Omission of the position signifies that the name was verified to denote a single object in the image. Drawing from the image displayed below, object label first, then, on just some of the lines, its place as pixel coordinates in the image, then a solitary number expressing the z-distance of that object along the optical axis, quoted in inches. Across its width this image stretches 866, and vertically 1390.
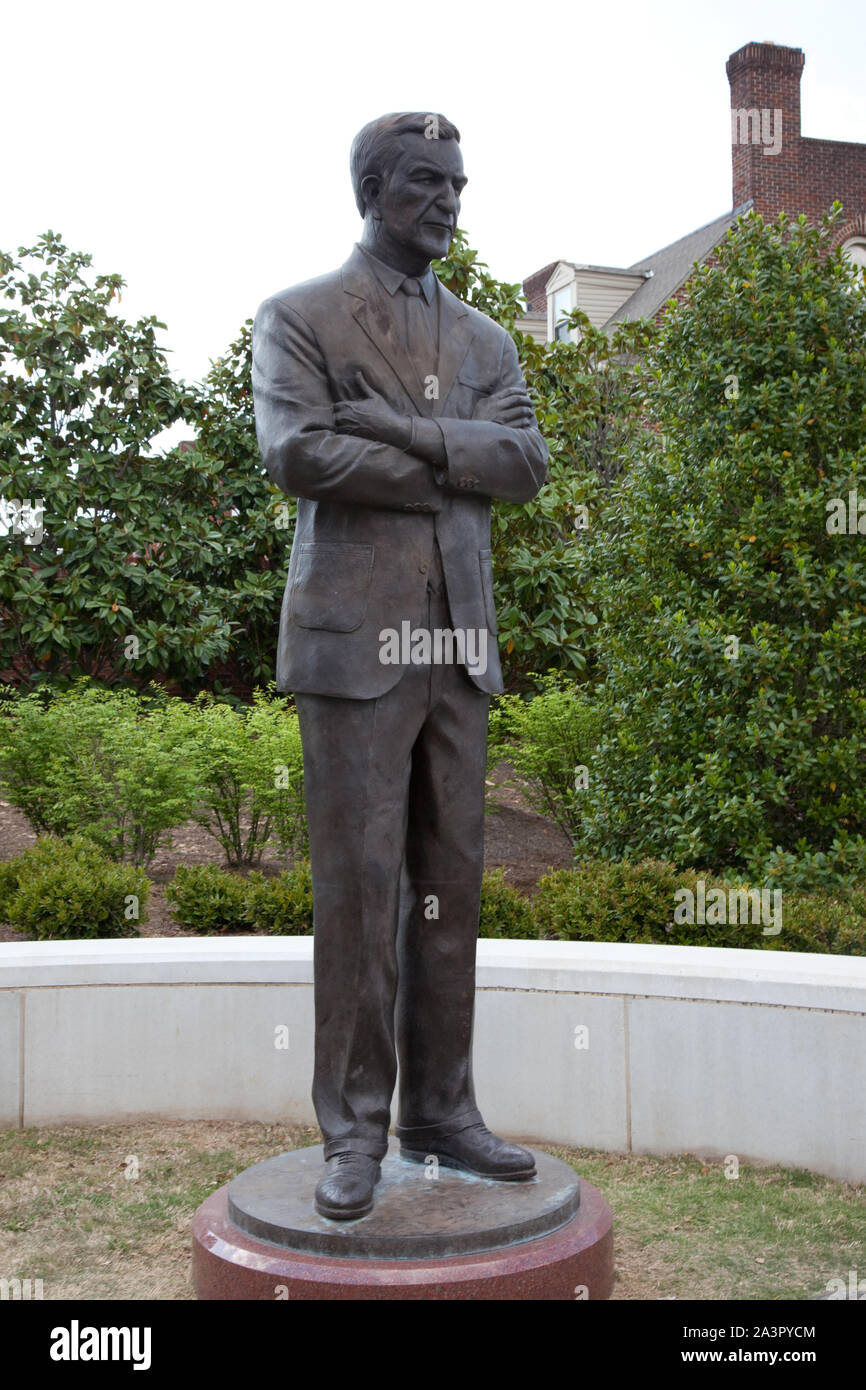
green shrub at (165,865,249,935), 282.8
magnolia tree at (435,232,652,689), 465.7
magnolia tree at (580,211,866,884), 288.4
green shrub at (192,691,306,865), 352.5
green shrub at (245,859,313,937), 275.3
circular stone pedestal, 140.7
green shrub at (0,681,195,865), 343.9
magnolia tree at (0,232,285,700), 478.3
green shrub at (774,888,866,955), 253.0
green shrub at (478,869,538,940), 272.5
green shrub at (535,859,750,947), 263.4
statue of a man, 152.6
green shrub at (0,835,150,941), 270.4
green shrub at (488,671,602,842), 389.4
